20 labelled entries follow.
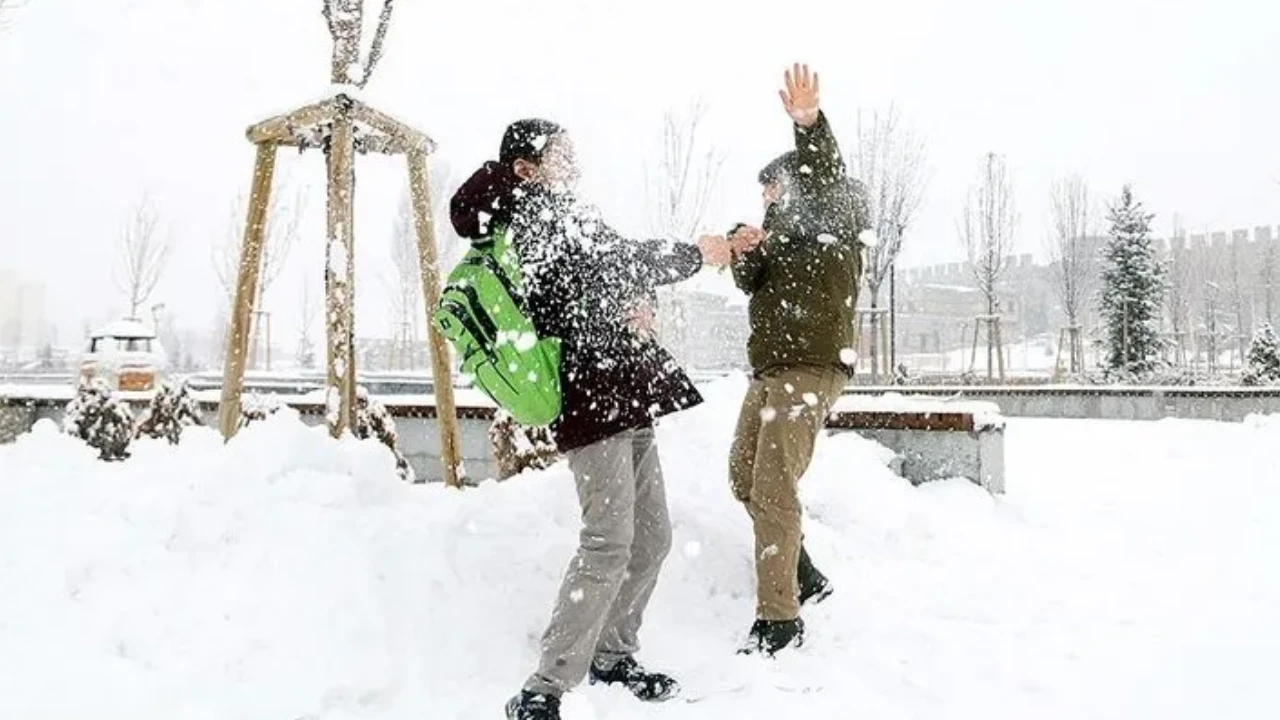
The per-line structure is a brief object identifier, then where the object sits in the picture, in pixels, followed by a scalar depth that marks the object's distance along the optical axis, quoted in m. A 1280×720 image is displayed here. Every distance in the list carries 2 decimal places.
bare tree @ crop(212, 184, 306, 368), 25.58
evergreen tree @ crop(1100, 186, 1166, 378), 25.33
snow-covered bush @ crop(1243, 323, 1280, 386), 19.28
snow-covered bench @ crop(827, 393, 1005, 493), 5.72
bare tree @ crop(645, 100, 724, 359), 19.23
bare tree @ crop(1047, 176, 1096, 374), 26.42
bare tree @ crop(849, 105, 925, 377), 21.33
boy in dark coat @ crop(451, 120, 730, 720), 2.67
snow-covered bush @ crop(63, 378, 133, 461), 7.65
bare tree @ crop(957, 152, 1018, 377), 24.95
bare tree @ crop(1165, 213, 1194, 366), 36.09
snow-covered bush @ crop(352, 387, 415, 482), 6.13
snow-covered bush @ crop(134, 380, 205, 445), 7.30
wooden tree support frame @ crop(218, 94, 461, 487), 4.99
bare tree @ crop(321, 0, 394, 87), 5.15
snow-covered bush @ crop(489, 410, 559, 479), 6.11
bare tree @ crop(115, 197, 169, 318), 29.28
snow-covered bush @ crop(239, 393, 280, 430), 6.79
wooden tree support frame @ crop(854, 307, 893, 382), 20.06
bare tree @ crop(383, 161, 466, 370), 33.81
